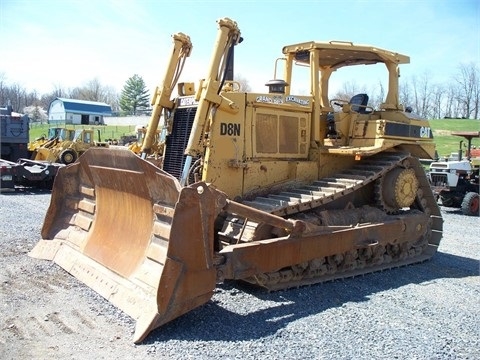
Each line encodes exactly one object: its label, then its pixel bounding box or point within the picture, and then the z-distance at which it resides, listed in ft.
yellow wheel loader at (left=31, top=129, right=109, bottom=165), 74.49
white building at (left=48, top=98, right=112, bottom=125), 225.15
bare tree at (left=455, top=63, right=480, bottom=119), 196.44
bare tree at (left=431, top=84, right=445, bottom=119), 220.84
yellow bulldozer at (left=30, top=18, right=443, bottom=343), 16.34
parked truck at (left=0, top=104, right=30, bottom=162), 67.36
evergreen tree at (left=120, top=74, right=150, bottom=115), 293.00
